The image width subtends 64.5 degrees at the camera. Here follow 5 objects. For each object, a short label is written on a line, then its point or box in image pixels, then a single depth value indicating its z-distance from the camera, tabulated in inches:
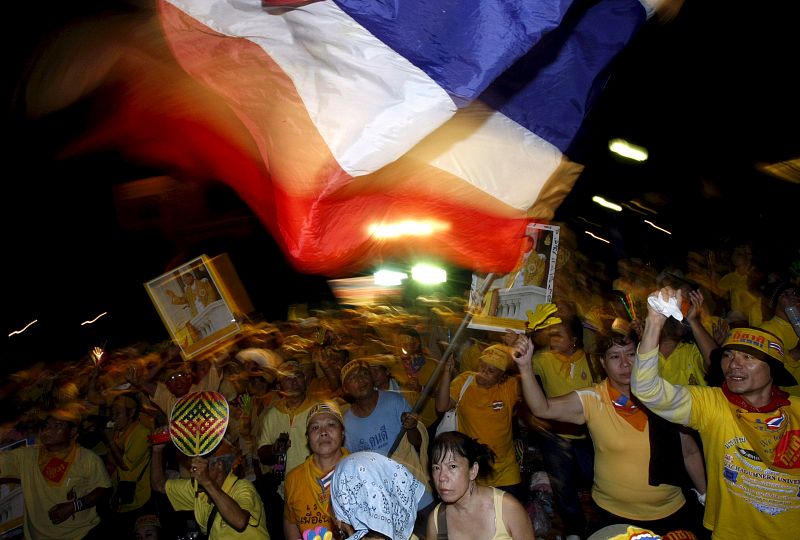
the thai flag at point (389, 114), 117.9
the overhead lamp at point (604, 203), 774.1
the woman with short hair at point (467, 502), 139.0
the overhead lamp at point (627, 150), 686.5
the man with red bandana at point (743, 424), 144.5
